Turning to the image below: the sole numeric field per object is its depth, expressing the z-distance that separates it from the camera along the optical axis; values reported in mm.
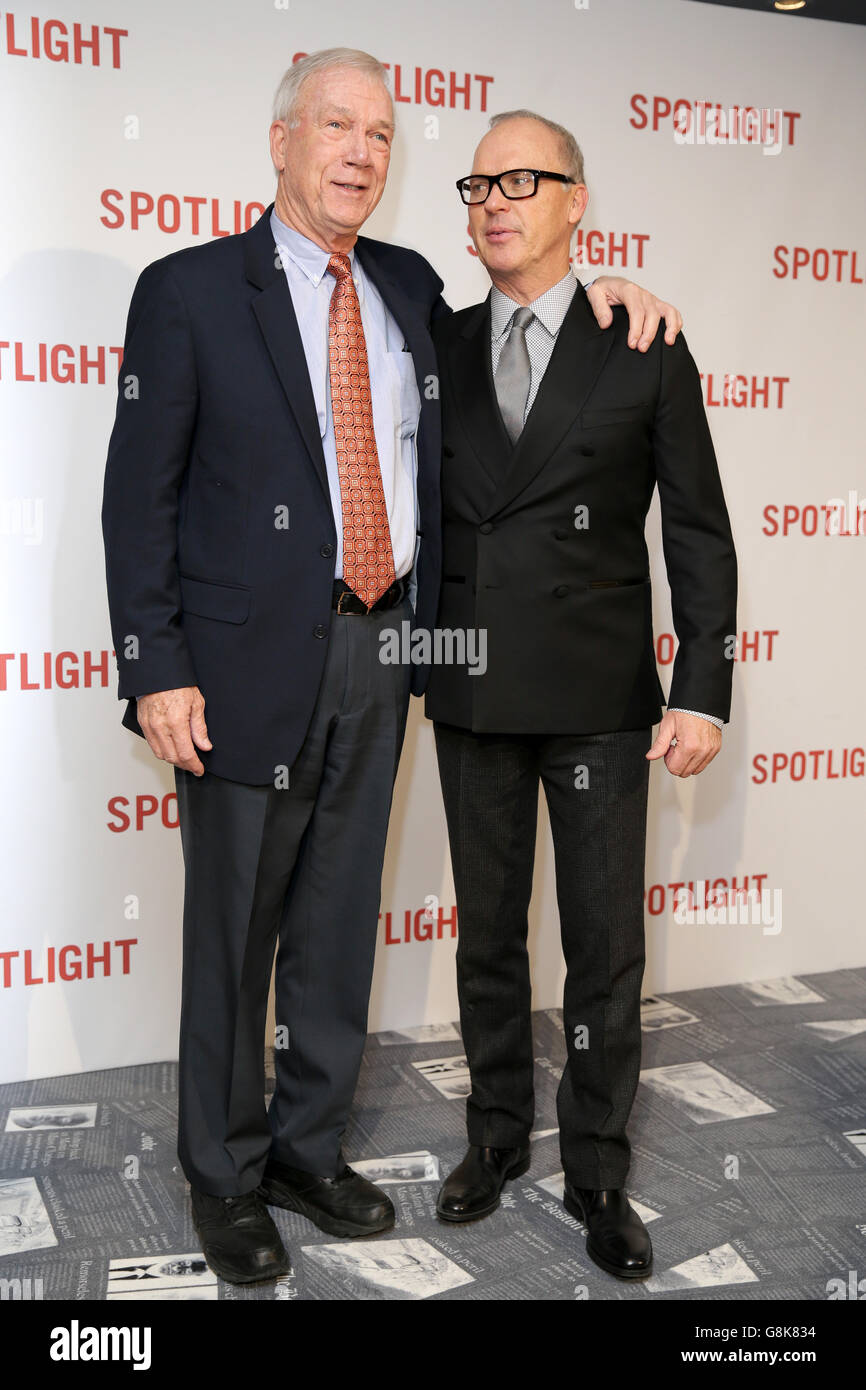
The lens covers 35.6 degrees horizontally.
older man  2164
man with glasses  2256
